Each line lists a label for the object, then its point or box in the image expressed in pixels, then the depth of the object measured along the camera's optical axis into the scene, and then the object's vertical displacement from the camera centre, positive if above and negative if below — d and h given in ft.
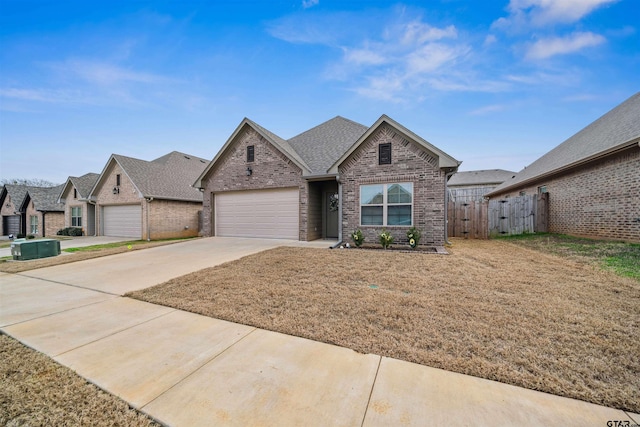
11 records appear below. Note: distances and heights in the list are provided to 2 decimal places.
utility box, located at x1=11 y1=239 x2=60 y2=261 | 27.40 -4.56
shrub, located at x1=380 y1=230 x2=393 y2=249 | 29.71 -3.76
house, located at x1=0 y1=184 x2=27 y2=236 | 75.41 +0.69
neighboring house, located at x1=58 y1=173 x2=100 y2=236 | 59.77 +1.54
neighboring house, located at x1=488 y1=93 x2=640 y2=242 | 26.76 +3.94
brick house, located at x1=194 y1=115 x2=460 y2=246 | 30.71 +3.92
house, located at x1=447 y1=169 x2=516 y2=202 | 90.35 +11.56
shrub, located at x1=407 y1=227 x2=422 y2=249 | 28.91 -3.33
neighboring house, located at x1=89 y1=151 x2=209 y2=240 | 50.34 +2.08
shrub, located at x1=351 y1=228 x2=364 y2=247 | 31.40 -3.70
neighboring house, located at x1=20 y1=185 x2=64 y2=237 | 68.85 -0.56
